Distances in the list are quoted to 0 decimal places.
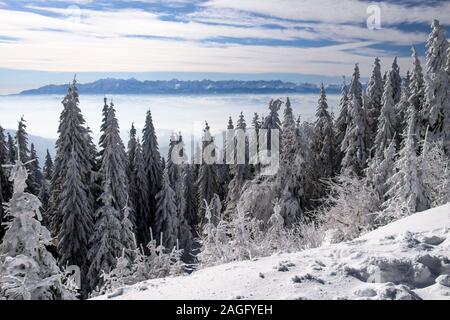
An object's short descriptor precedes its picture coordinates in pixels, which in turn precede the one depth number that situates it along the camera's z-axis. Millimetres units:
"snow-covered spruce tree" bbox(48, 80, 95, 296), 34438
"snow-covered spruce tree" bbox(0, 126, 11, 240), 33553
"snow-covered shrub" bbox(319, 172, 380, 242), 20892
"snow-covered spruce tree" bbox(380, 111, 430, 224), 19373
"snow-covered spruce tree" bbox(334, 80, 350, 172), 49225
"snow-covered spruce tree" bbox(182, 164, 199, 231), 64688
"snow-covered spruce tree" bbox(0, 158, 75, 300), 10500
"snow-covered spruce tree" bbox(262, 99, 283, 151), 42319
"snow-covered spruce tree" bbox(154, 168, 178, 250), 46312
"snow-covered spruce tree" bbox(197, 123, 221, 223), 57062
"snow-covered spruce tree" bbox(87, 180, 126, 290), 33675
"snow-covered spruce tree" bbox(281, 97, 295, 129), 41969
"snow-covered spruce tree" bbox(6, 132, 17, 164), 60972
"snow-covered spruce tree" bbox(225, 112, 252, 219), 40688
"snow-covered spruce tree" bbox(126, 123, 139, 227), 46906
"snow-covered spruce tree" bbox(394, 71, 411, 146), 43531
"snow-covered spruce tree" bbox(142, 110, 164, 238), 49219
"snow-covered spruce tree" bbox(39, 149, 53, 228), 40522
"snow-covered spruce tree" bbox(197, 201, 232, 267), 14863
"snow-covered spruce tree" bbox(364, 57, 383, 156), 48625
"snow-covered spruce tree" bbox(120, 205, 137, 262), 33906
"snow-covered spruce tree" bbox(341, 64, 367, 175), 43656
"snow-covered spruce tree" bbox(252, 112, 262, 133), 54169
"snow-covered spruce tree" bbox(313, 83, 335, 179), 47594
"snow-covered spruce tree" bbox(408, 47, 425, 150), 38656
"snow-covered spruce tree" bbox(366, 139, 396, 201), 26797
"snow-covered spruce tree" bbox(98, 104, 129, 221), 37031
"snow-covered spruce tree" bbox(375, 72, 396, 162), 40156
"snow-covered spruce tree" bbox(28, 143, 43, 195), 66738
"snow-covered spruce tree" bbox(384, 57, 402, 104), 53688
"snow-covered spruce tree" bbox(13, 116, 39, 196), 35919
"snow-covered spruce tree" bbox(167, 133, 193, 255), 52594
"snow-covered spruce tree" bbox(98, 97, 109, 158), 38562
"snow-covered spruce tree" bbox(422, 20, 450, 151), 35781
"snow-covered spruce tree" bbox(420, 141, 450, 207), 20286
